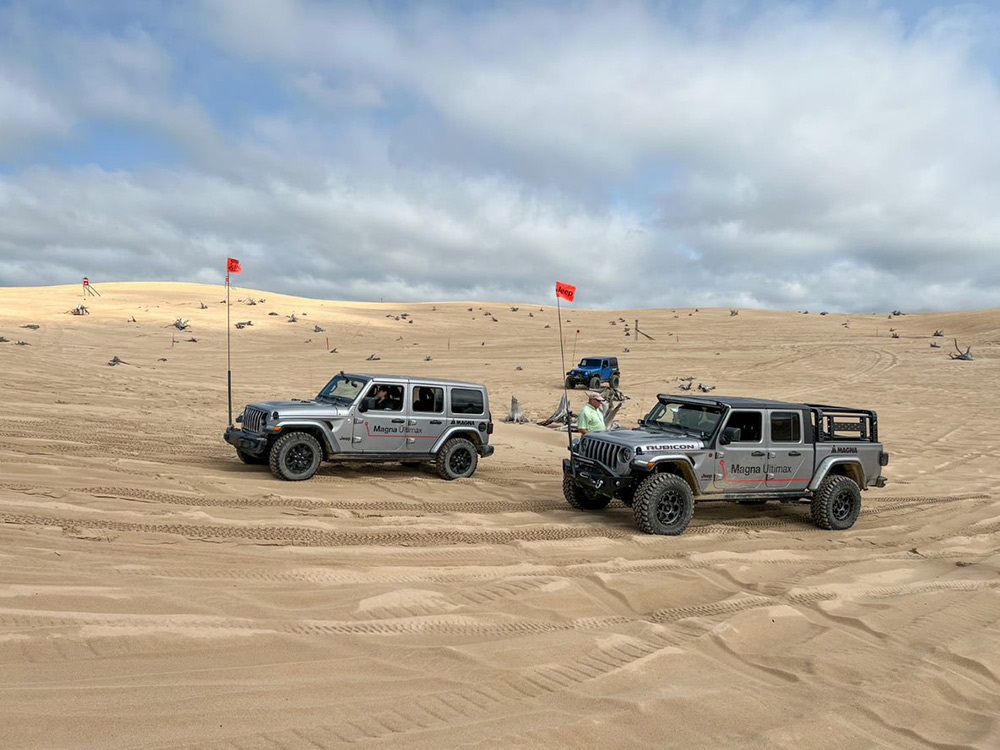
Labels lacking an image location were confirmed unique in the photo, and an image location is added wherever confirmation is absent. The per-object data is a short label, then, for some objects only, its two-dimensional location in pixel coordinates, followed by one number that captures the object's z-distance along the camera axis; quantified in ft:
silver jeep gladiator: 28.96
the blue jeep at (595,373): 84.55
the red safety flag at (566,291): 44.81
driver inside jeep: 37.70
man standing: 36.42
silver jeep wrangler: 34.81
